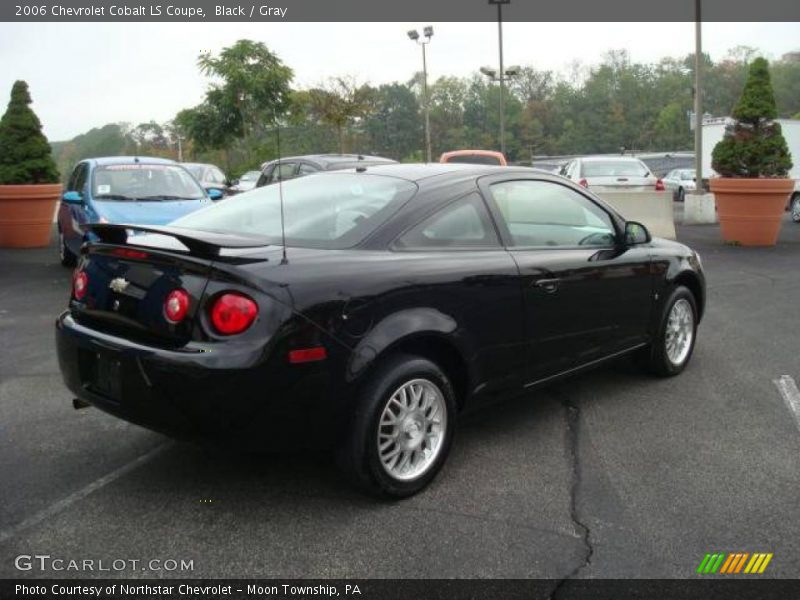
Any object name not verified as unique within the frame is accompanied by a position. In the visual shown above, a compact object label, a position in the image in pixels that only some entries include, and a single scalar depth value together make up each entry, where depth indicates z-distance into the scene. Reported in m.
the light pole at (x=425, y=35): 30.44
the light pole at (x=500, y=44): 28.02
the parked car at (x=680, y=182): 27.89
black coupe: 3.17
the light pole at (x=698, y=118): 16.77
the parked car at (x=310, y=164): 11.83
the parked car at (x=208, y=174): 19.67
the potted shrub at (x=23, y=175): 12.86
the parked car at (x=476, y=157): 16.40
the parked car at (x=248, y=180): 17.35
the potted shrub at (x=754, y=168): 12.52
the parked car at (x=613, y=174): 16.12
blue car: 9.51
